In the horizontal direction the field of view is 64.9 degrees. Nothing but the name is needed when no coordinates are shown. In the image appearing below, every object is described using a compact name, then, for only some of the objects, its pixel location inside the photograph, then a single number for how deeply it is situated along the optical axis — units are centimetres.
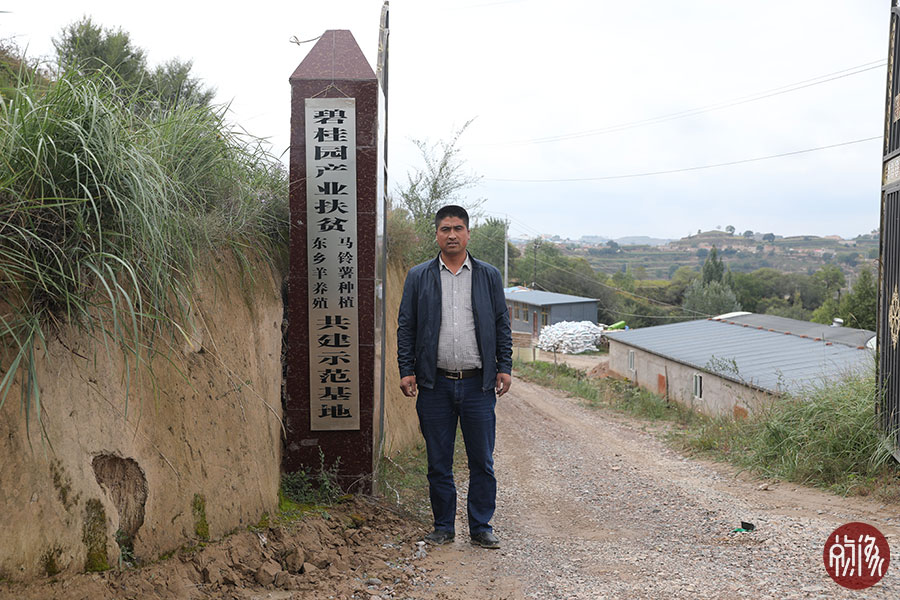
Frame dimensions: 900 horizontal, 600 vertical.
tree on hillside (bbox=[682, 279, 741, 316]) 5197
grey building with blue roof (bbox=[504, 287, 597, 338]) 4044
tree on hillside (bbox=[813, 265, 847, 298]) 5528
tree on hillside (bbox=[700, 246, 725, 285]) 5944
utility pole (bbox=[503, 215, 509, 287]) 3931
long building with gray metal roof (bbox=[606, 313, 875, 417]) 1301
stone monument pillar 462
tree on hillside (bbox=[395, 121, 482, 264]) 1549
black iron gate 559
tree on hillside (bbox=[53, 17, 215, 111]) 984
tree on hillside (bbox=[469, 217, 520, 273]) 4303
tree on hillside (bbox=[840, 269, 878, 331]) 3025
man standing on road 429
